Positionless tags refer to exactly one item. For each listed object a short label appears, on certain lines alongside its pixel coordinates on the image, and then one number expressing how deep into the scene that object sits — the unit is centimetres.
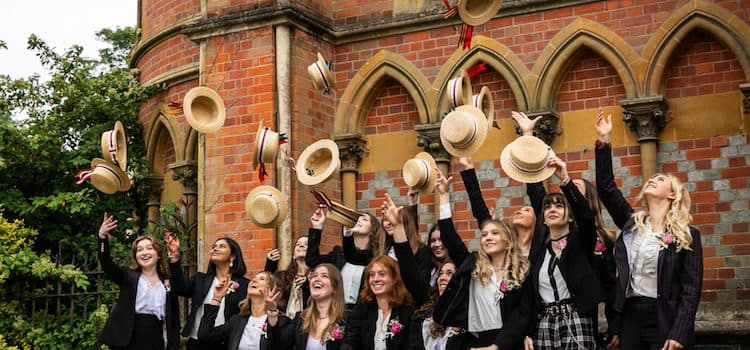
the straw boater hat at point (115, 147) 997
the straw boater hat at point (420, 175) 899
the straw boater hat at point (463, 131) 855
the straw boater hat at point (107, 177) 977
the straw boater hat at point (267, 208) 977
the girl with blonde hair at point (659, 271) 653
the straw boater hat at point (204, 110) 1054
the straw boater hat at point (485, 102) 982
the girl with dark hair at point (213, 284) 899
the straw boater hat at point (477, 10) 1018
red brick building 1111
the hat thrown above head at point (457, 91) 960
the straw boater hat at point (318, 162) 980
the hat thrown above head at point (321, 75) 1068
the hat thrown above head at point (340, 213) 916
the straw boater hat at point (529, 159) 785
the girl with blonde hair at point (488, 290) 707
